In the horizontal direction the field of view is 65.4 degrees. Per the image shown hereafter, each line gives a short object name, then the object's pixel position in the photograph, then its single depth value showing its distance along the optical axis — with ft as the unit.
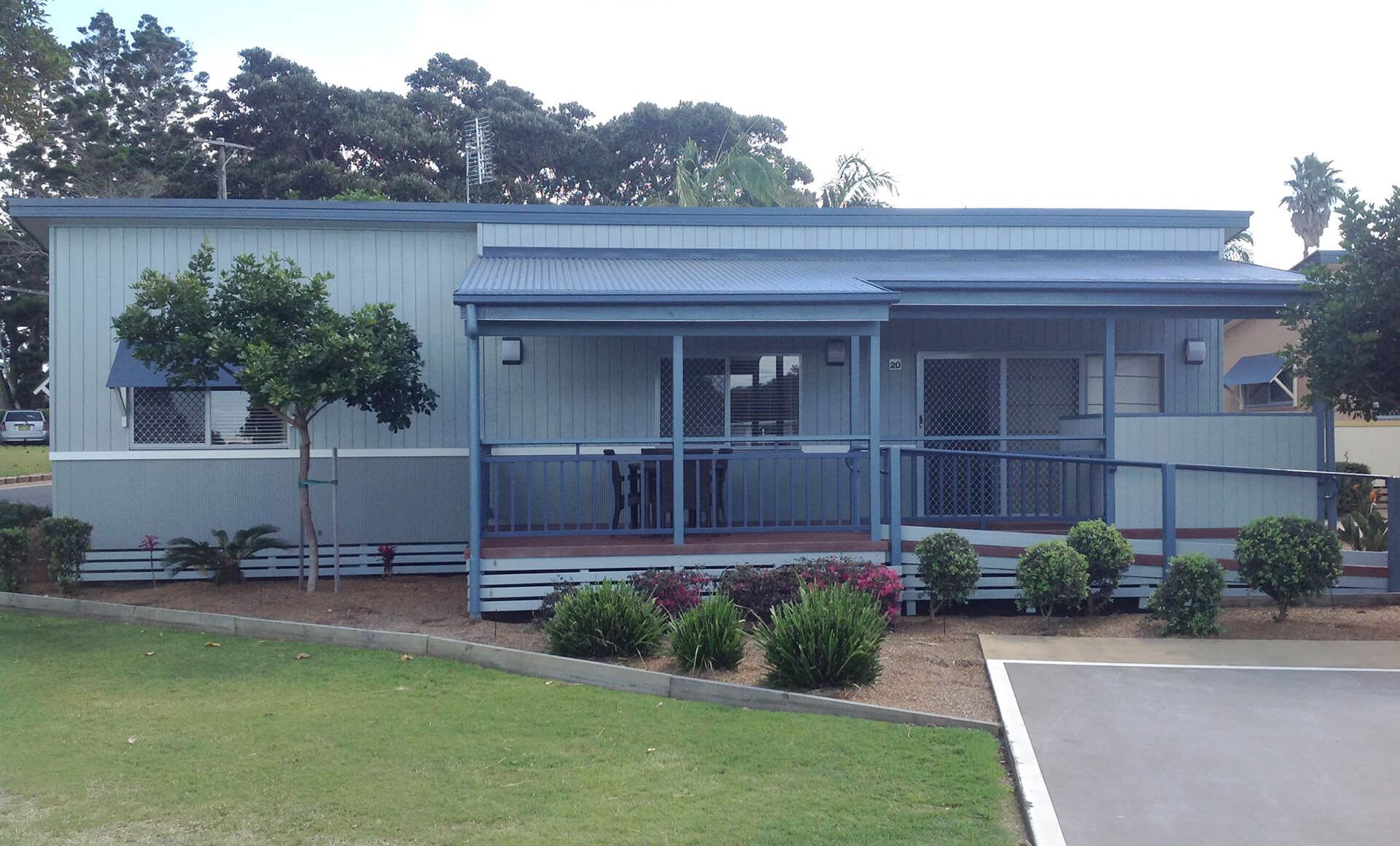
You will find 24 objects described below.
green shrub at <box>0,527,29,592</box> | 33.37
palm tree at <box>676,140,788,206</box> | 62.28
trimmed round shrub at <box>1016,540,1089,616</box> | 28.04
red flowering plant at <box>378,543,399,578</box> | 37.19
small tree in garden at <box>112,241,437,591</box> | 29.63
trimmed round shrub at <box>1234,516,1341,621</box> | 27.45
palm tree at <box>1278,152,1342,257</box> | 137.69
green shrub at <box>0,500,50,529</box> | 39.32
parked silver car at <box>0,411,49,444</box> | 131.13
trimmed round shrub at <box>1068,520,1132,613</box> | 28.99
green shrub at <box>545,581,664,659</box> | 25.17
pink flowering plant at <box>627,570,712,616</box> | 27.71
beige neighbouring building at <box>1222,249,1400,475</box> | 67.77
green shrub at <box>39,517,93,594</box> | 33.78
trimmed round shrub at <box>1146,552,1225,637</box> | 26.63
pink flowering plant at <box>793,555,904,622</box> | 28.45
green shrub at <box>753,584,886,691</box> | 22.38
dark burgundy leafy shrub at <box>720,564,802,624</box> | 28.63
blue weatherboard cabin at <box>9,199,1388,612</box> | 31.04
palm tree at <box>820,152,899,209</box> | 68.23
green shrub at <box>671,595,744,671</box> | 23.80
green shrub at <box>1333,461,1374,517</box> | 37.37
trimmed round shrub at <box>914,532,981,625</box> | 29.40
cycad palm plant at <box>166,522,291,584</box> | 34.47
